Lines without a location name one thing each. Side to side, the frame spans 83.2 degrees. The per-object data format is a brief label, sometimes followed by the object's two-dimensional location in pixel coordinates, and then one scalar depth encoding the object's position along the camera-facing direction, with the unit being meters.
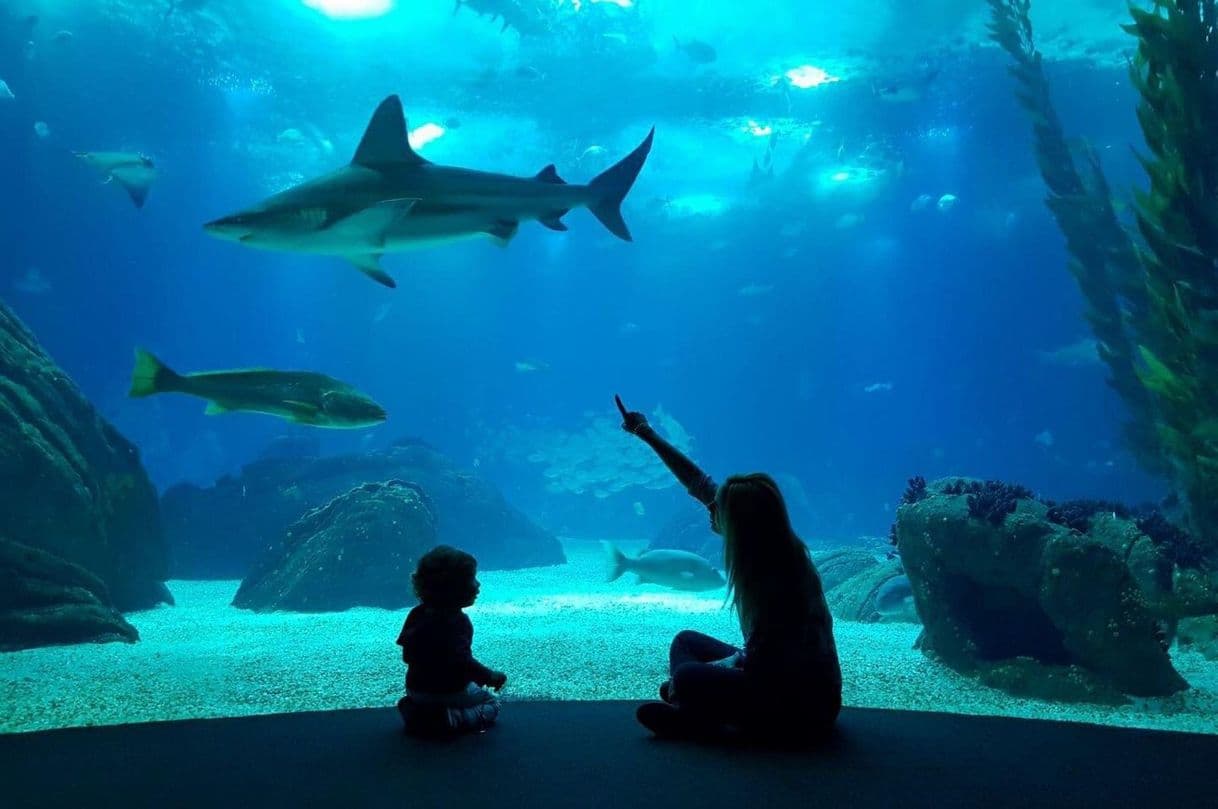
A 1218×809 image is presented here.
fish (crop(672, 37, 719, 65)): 18.96
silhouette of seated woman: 2.82
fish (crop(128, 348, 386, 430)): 4.56
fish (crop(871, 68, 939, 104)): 23.05
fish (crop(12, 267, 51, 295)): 31.45
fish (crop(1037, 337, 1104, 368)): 31.69
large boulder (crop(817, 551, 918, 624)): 8.12
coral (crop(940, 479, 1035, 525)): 5.51
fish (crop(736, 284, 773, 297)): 41.47
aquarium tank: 5.05
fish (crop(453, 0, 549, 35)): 18.79
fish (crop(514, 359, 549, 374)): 23.80
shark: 4.43
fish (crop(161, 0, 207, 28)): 20.02
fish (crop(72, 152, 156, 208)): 13.84
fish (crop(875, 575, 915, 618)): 8.06
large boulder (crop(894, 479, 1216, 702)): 4.86
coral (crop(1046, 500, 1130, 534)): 5.70
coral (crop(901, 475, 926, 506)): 6.98
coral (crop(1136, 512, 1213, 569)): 7.14
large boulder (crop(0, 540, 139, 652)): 6.45
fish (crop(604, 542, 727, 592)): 8.64
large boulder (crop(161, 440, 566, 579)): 15.22
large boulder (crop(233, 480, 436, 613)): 10.02
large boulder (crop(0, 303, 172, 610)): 8.07
